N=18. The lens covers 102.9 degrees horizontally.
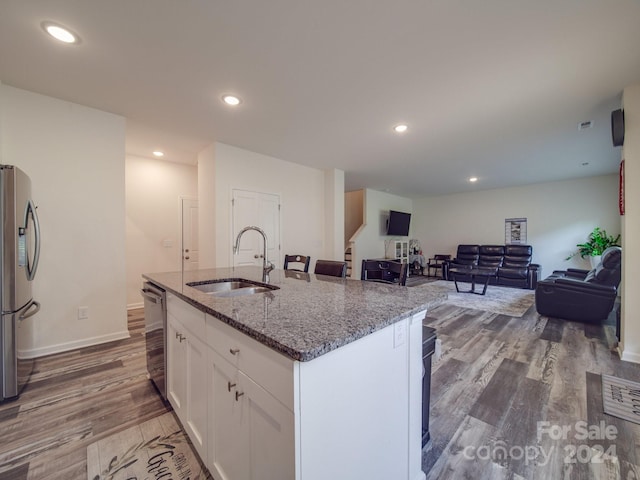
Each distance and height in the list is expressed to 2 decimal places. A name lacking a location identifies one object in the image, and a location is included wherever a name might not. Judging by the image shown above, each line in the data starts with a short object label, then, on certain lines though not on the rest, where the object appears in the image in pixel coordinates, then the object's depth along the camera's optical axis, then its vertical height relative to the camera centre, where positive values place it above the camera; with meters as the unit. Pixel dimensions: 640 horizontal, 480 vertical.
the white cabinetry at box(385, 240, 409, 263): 7.71 -0.32
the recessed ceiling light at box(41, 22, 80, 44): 1.73 +1.44
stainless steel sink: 1.83 -0.37
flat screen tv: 7.61 +0.49
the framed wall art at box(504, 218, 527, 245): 6.89 +0.25
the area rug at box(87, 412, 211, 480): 1.31 -1.21
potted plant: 5.54 -0.09
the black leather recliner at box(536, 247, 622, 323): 3.46 -0.77
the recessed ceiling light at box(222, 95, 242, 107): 2.60 +1.44
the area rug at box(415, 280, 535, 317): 4.34 -1.17
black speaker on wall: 2.51 +1.13
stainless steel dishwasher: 1.76 -0.69
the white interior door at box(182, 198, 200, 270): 4.77 +0.09
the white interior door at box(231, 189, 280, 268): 3.99 +0.28
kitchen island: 0.78 -0.54
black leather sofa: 6.09 -0.60
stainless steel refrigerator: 1.83 -0.24
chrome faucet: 2.11 -0.26
